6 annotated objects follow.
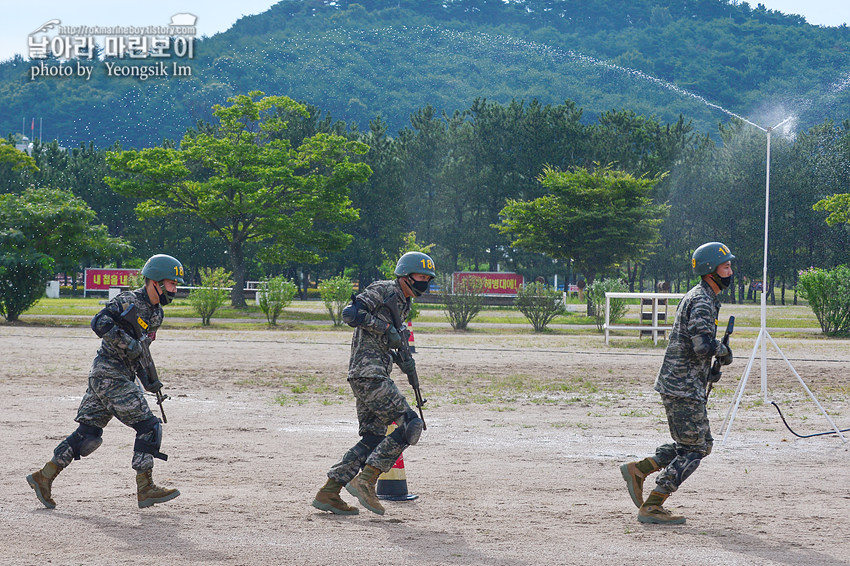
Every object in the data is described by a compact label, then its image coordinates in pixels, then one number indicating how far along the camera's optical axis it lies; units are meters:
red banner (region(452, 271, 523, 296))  53.94
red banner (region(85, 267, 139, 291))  58.03
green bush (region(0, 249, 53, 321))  31.70
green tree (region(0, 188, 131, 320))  32.00
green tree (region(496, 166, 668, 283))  46.31
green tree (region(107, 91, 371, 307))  40.59
